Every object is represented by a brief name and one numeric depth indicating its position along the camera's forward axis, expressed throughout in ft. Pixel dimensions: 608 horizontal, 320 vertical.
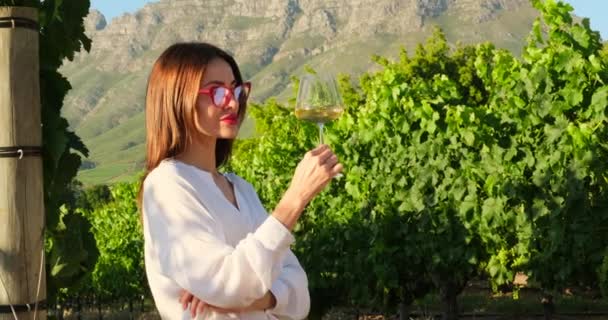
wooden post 11.41
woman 8.20
